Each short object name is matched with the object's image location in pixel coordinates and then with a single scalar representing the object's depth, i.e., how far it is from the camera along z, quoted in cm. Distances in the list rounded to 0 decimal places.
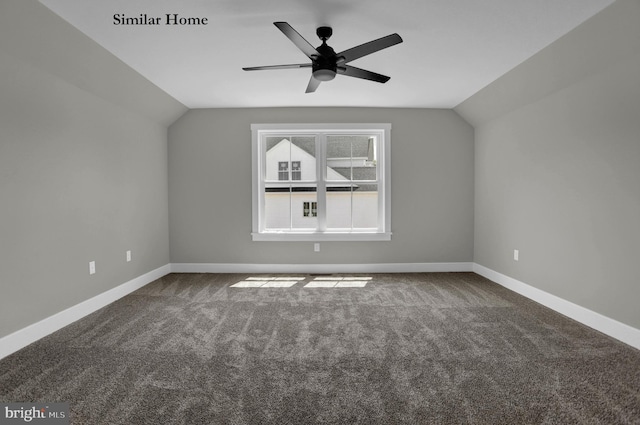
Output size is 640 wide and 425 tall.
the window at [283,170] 511
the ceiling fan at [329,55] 229
